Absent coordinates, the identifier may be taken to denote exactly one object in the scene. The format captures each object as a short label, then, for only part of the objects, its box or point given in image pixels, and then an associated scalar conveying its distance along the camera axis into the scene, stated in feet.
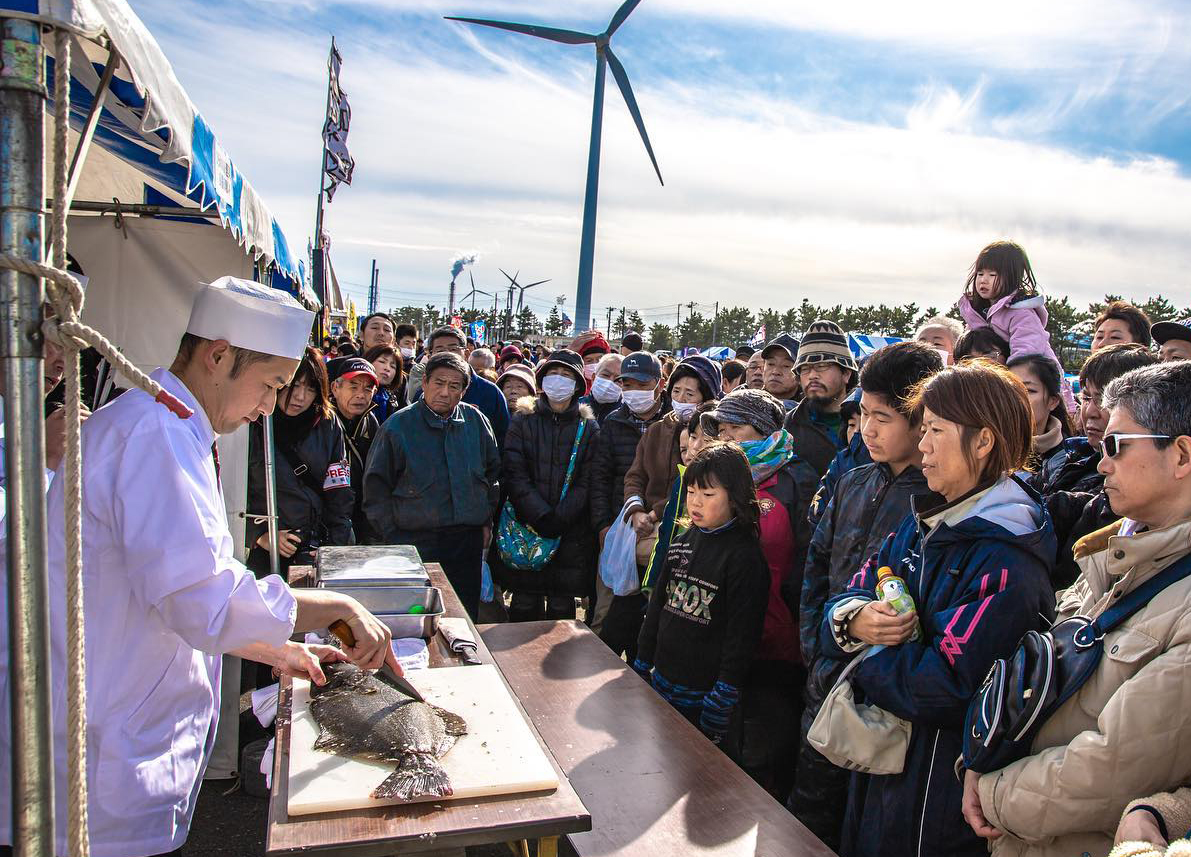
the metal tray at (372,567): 8.14
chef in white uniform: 4.74
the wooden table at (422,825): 4.49
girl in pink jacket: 12.10
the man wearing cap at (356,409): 15.21
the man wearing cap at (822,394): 12.22
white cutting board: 4.83
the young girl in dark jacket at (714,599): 9.24
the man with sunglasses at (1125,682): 4.69
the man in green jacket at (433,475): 14.14
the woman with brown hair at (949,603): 5.92
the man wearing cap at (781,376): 16.08
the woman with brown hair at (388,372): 18.61
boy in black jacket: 8.02
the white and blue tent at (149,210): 4.09
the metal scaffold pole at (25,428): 3.04
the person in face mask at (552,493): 15.30
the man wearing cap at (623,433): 15.23
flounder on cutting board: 4.96
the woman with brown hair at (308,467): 13.10
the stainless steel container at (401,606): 8.00
